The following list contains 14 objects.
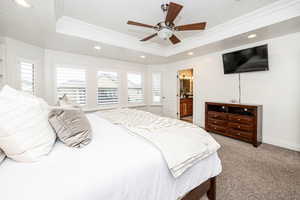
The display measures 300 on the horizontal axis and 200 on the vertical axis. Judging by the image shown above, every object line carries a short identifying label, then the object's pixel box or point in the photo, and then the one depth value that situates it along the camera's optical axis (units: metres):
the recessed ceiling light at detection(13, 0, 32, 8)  1.60
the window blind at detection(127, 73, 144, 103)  4.82
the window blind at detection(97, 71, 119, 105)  4.15
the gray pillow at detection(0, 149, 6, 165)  0.79
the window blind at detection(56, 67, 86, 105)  3.49
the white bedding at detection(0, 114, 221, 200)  0.64
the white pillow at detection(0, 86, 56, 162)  0.78
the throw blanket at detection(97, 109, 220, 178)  1.04
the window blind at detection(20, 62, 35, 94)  2.83
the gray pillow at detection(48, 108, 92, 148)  1.06
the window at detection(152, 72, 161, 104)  5.34
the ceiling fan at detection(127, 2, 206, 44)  2.00
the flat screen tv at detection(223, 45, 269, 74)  2.81
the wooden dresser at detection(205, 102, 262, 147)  2.78
